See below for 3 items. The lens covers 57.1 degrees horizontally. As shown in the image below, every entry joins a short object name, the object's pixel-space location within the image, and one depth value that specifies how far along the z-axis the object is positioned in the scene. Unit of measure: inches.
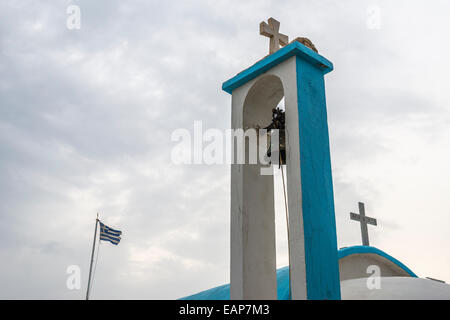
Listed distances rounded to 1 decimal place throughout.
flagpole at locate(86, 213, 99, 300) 569.7
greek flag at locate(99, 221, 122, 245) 593.9
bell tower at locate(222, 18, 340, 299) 196.4
